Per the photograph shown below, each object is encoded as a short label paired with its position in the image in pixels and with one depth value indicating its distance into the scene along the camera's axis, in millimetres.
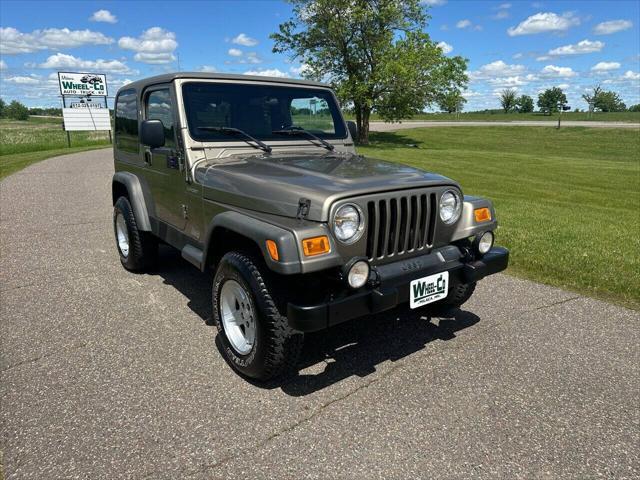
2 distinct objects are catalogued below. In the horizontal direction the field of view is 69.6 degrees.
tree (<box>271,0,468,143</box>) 26375
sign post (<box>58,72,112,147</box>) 29953
